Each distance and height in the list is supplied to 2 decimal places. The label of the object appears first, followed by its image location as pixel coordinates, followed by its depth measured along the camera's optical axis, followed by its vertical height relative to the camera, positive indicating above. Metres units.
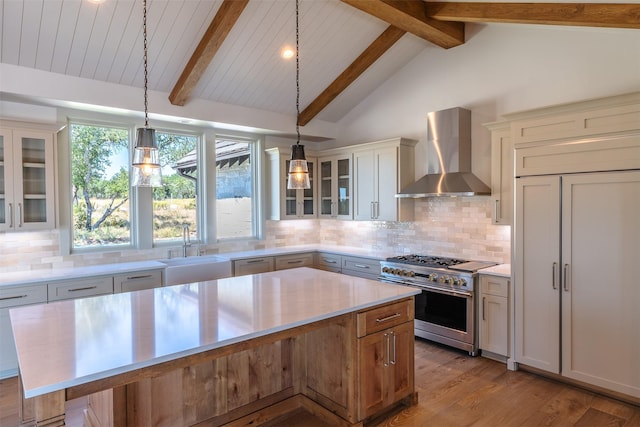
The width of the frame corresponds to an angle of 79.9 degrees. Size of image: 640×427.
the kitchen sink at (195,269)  4.24 -0.75
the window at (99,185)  4.21 +0.22
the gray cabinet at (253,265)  4.78 -0.79
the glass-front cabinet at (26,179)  3.49 +0.24
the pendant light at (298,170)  2.62 +0.23
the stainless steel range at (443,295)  3.85 -0.97
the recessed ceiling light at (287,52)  4.32 +1.73
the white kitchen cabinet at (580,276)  2.85 -0.61
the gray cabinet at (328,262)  5.28 -0.83
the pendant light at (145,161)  2.23 +0.26
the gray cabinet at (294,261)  5.16 -0.80
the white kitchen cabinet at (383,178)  4.84 +0.32
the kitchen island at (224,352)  1.61 -0.71
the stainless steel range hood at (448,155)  4.23 +0.55
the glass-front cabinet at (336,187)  5.47 +0.24
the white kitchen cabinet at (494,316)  3.63 -1.11
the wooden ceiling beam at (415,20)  3.51 +1.84
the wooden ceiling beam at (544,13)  2.71 +1.55
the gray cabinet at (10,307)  3.34 -0.89
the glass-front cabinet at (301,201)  5.61 +0.03
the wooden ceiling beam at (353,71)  4.51 +1.71
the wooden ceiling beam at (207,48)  3.42 +1.52
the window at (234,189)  5.33 +0.21
